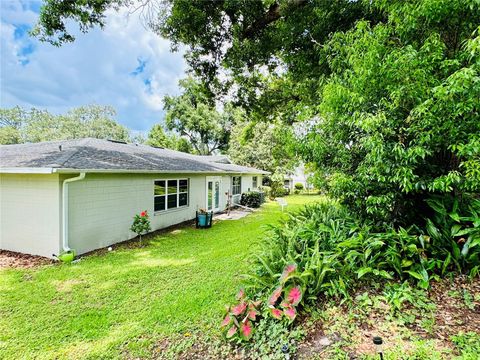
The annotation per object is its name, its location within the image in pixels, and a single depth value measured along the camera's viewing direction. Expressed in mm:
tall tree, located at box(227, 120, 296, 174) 26781
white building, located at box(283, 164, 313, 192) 30570
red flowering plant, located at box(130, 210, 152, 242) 8430
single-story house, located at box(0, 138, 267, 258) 6664
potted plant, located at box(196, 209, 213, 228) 10797
